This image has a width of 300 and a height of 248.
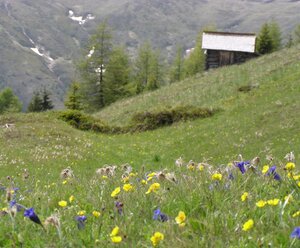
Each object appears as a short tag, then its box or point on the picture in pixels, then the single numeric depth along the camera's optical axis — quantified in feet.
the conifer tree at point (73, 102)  182.91
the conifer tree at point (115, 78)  239.50
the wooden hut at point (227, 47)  218.59
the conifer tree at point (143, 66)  309.42
